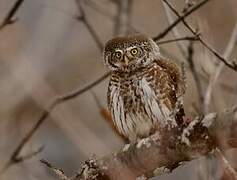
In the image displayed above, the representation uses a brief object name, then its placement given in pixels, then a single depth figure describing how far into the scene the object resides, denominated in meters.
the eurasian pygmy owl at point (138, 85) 10.35
